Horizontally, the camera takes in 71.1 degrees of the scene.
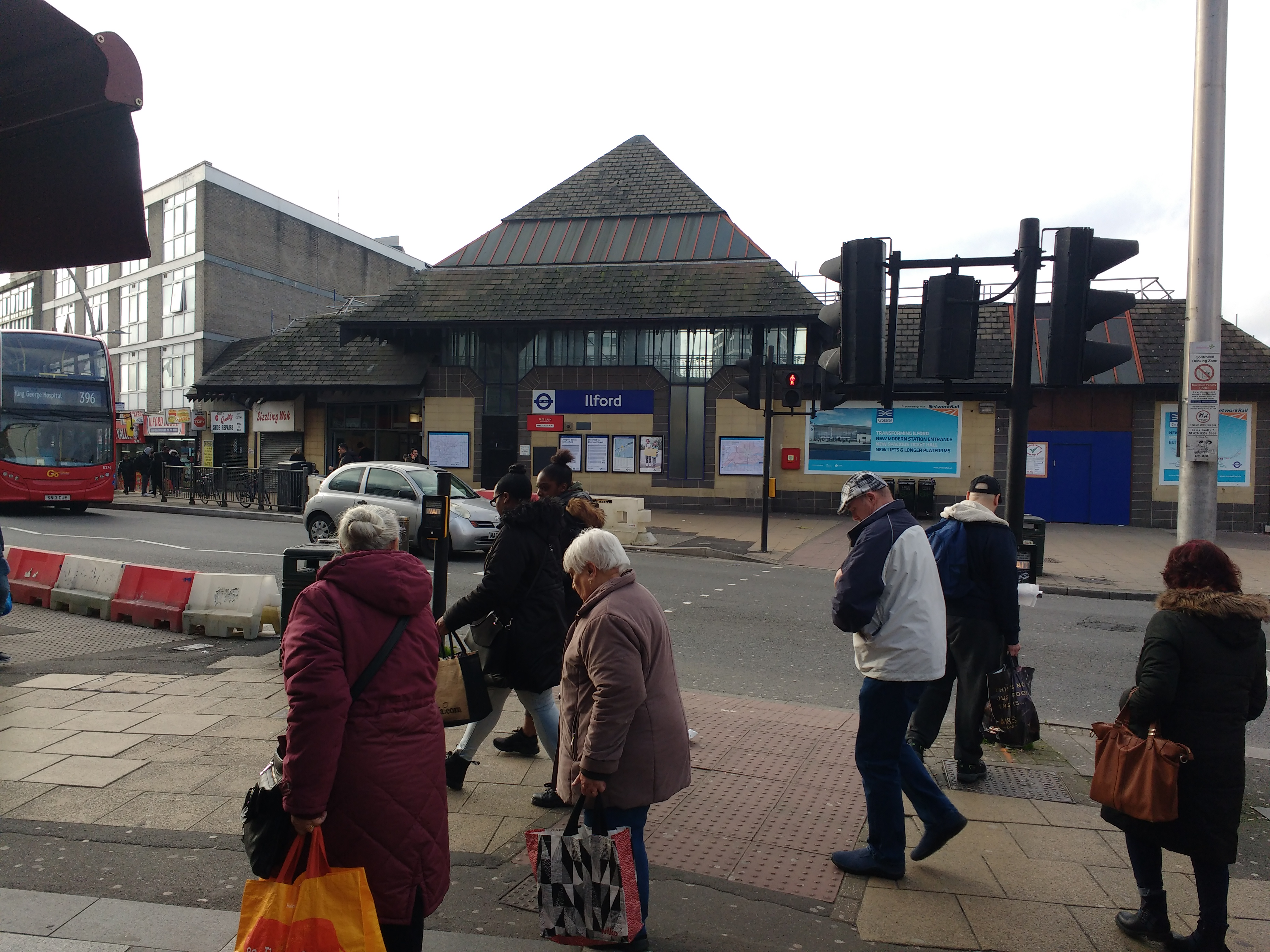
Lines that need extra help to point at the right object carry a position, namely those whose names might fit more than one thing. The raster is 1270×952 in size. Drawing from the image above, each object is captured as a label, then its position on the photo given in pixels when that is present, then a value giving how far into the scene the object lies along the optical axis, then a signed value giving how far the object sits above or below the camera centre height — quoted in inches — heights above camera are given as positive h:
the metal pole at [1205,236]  222.5 +54.6
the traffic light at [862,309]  217.5 +33.4
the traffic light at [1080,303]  209.3 +34.1
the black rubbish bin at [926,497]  871.1 -51.6
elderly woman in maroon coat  99.7 -35.4
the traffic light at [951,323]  213.3 +29.6
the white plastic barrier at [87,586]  378.3 -66.7
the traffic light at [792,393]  569.9 +32.3
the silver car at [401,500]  554.9 -41.3
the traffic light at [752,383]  575.2 +38.1
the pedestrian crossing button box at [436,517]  225.6 -20.4
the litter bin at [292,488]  876.0 -52.0
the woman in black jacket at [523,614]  177.9 -35.7
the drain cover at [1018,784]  193.8 -76.1
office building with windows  1379.2 +260.1
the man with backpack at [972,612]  196.4 -37.5
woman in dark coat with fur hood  126.2 -37.2
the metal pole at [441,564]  229.6 -33.5
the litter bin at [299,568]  285.0 -42.9
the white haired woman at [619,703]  118.6 -36.2
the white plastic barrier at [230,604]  341.4 -66.3
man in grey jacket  148.3 -35.9
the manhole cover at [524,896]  137.6 -72.2
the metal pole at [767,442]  621.3 +0.2
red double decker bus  772.6 +10.0
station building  864.9 +62.6
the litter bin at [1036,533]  476.7 -48.0
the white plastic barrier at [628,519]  666.8 -60.1
